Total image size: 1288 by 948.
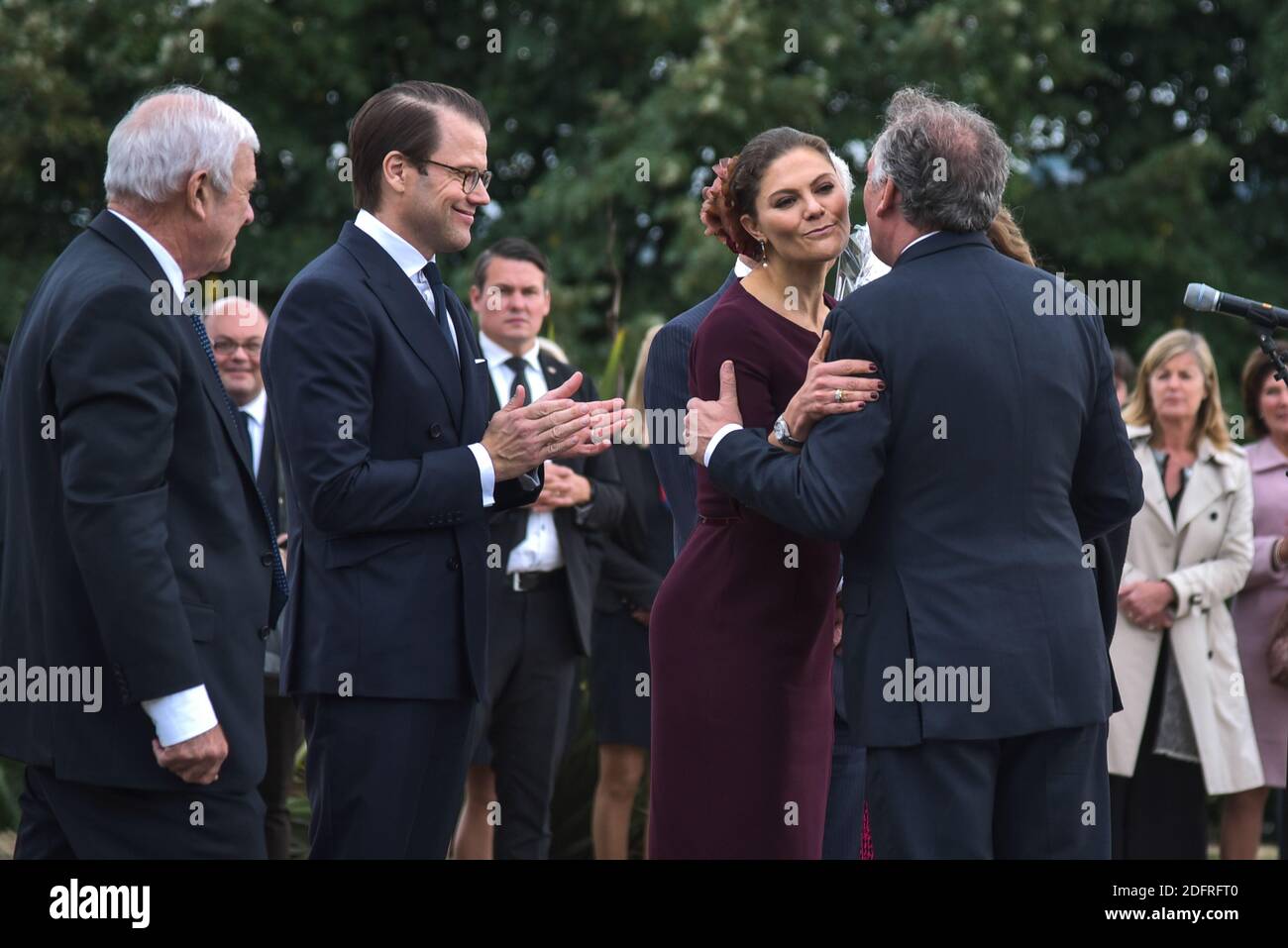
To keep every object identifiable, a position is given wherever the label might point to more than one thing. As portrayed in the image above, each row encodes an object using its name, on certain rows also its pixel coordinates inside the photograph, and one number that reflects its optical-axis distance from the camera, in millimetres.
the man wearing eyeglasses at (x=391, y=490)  3521
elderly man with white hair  3004
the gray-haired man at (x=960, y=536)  3279
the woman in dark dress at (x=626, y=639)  6812
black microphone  3656
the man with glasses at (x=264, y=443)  6191
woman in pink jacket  6844
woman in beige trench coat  6684
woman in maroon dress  3963
